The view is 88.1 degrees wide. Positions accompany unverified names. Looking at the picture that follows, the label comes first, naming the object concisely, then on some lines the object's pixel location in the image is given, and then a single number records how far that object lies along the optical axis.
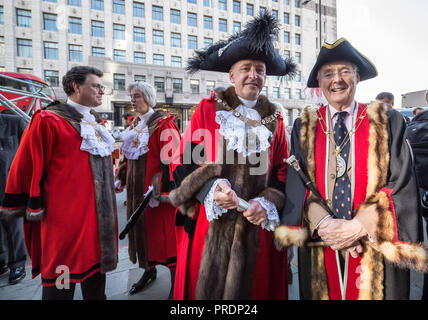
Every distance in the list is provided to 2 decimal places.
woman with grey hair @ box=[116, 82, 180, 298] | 2.61
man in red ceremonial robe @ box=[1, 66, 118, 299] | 1.83
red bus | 5.99
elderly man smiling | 1.28
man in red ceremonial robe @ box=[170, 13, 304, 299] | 1.49
